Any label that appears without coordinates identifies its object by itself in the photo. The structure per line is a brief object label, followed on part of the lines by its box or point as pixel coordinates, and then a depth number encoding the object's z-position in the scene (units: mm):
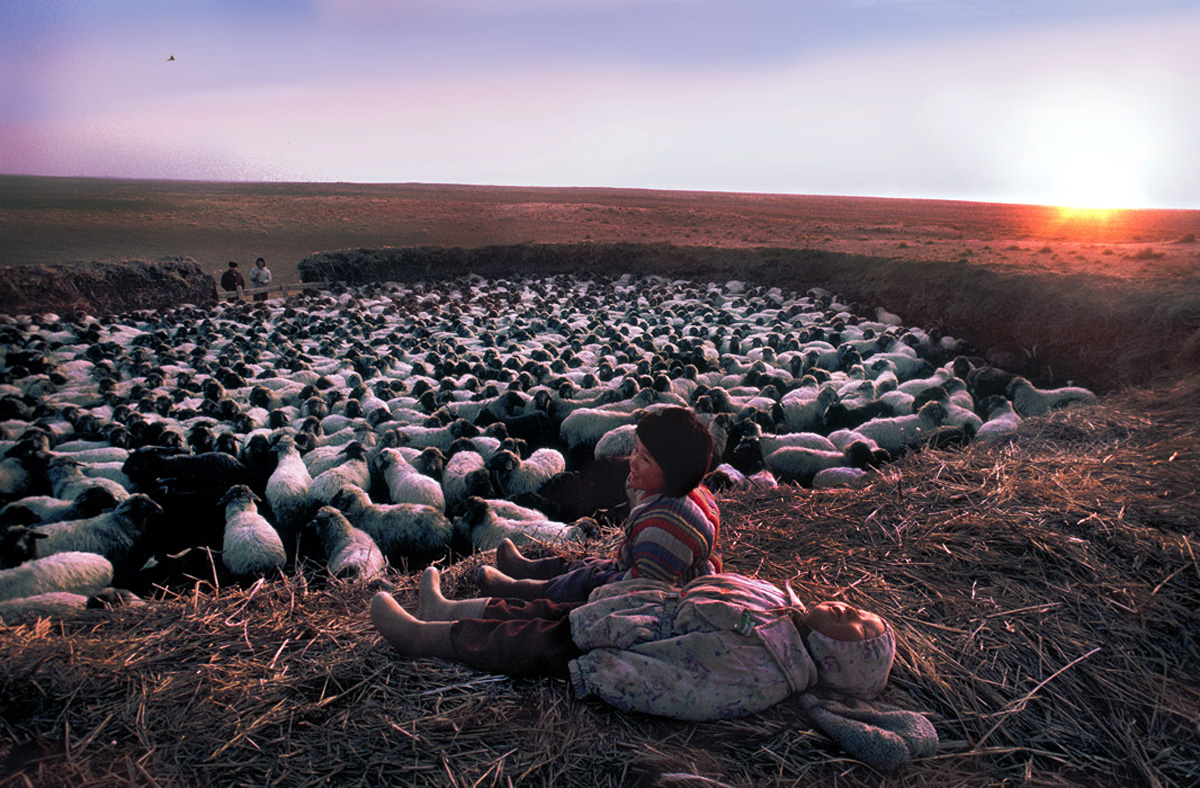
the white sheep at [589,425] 8648
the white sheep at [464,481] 6785
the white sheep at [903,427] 7980
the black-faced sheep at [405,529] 5734
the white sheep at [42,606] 4141
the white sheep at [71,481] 6582
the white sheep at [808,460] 7121
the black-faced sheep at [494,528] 5465
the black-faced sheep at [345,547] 4887
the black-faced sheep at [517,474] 7066
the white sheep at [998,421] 6762
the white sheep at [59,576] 4727
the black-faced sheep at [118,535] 5512
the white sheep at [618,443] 7809
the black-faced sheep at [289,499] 6469
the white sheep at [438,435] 8273
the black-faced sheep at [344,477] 6738
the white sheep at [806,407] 9148
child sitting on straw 2824
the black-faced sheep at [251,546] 5352
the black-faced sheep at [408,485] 6688
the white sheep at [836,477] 6611
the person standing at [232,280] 21109
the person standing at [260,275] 21688
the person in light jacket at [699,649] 2453
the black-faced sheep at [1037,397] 8836
